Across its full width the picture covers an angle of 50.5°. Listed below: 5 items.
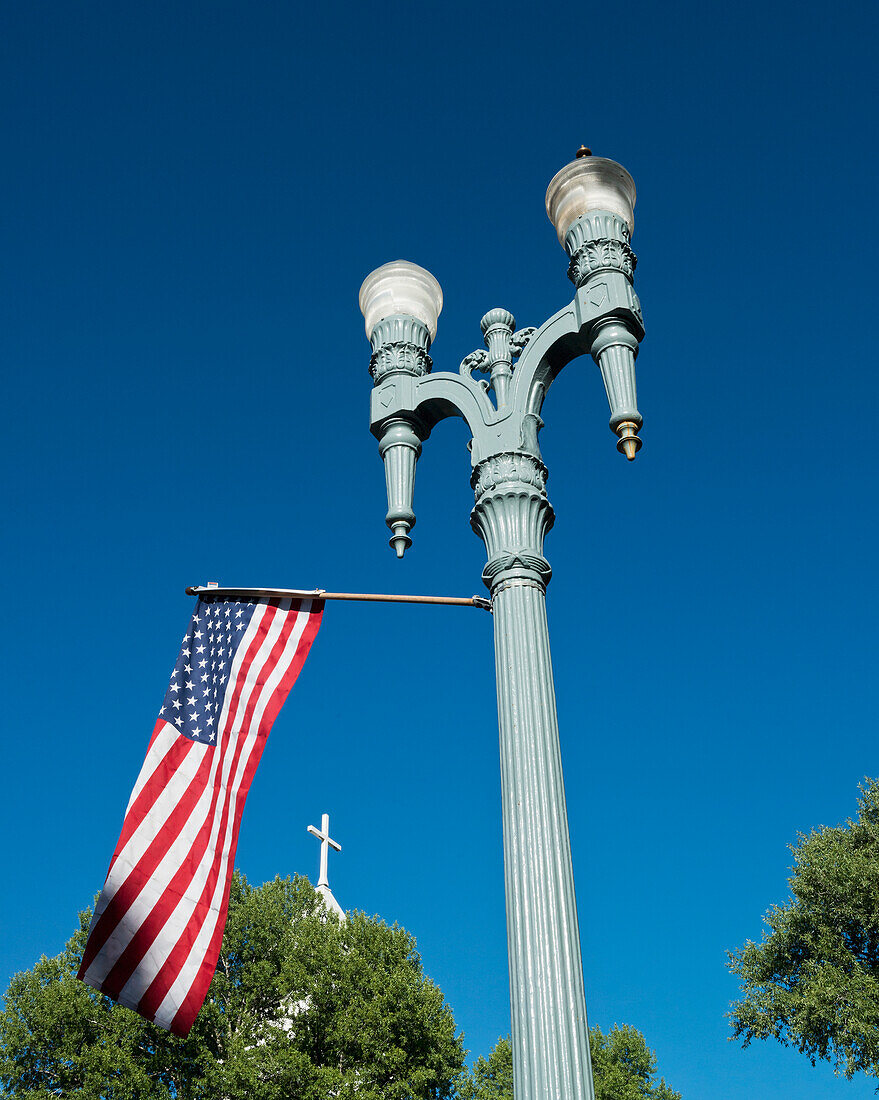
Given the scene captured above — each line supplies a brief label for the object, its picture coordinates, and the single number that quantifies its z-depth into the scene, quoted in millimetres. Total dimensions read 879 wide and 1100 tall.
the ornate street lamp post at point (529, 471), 4059
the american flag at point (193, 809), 5609
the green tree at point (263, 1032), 18750
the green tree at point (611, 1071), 28656
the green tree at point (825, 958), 19531
